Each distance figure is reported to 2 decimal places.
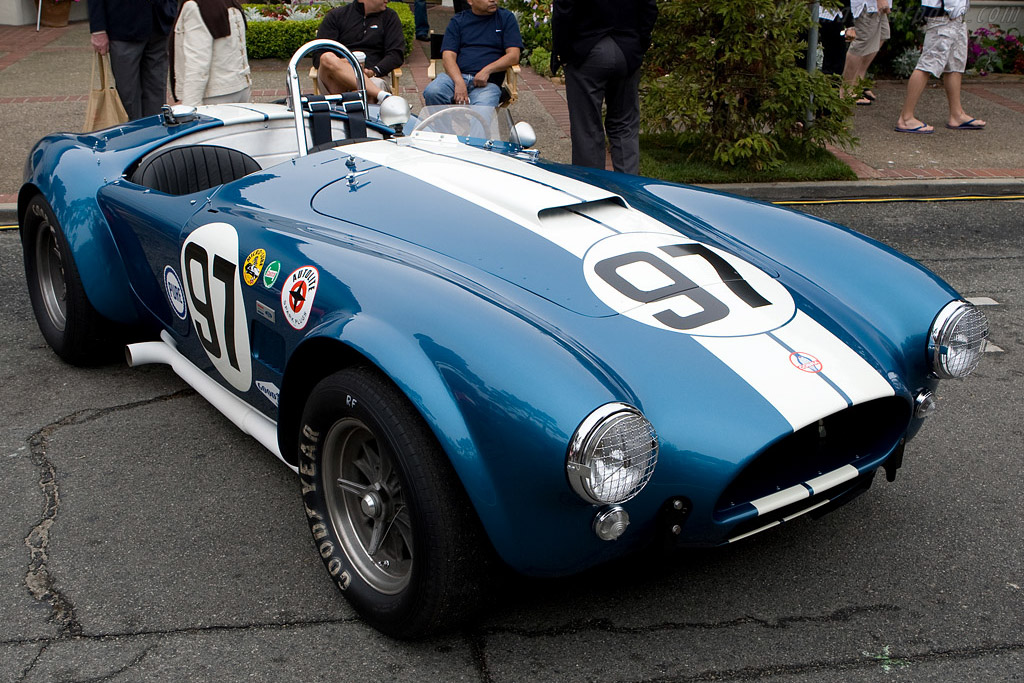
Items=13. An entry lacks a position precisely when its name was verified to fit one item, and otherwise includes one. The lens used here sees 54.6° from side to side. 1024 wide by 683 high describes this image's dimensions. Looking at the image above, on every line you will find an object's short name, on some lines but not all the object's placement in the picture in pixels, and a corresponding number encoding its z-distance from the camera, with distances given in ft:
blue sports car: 7.43
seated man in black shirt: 24.67
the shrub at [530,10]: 27.81
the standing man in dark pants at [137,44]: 22.21
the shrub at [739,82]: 23.22
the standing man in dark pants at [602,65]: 20.43
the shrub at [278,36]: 38.17
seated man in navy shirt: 23.93
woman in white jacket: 22.59
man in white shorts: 26.73
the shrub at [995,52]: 37.63
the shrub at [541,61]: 35.86
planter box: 47.09
